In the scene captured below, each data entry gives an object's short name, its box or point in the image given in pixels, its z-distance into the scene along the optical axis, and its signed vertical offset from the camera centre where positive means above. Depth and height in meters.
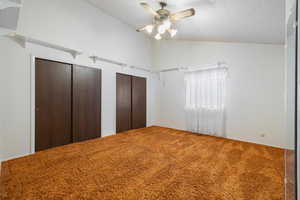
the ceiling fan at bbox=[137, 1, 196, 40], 2.37 +1.45
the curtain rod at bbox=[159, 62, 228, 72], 3.74 +0.92
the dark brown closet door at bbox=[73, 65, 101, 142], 3.27 -0.12
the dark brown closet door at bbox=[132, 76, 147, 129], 4.67 -0.13
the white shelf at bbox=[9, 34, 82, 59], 2.42 +1.04
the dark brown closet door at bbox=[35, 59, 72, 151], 2.70 -0.12
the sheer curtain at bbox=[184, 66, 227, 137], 3.79 -0.07
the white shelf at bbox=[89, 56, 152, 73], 3.56 +1.02
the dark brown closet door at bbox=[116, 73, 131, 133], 4.19 -0.15
